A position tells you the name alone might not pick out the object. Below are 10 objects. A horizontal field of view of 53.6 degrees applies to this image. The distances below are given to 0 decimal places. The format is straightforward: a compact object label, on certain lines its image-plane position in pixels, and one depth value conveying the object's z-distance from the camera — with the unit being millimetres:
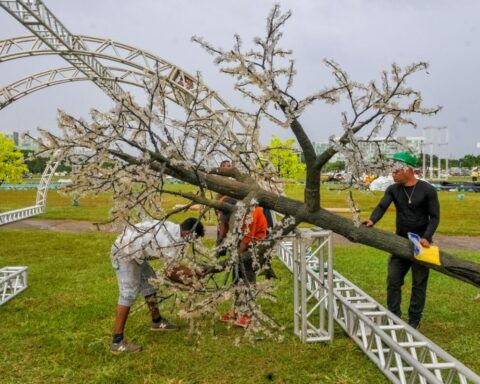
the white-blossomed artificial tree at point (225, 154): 2398
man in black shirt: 5348
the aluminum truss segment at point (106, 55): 11320
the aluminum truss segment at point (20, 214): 18328
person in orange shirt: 5128
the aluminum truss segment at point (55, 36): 8930
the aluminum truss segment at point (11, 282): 7422
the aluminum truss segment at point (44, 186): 20422
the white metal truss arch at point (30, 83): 13891
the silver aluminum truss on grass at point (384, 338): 3932
